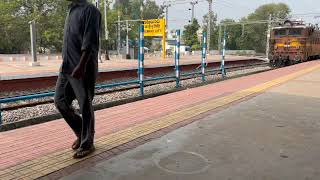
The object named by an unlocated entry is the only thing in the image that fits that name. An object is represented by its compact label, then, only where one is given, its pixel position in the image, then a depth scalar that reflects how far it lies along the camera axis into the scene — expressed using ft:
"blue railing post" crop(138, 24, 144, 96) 32.48
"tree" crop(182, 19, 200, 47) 232.73
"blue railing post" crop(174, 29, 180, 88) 40.17
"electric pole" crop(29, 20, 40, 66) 69.46
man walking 13.60
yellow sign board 109.81
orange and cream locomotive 84.02
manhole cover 13.45
